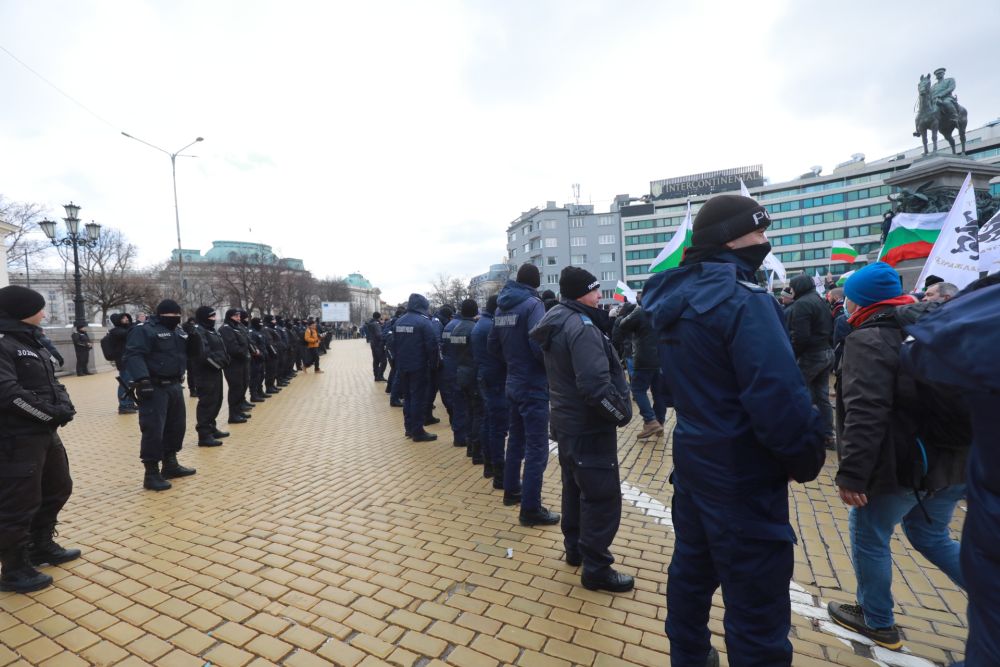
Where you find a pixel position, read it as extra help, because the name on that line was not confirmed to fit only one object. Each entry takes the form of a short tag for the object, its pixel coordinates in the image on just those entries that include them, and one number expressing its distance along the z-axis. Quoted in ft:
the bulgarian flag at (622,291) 43.10
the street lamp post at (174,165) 78.95
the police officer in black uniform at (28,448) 11.16
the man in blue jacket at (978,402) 3.83
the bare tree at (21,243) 98.12
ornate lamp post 55.16
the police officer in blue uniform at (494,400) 17.35
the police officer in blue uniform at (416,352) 23.72
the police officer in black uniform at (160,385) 18.34
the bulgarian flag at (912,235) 28.48
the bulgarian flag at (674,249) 27.48
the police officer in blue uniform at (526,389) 13.84
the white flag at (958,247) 18.83
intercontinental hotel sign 257.34
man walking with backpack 7.79
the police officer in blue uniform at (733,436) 6.04
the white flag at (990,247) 16.94
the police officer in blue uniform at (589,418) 10.41
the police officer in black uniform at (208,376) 25.58
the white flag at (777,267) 33.58
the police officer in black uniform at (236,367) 31.71
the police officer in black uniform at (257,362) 39.96
